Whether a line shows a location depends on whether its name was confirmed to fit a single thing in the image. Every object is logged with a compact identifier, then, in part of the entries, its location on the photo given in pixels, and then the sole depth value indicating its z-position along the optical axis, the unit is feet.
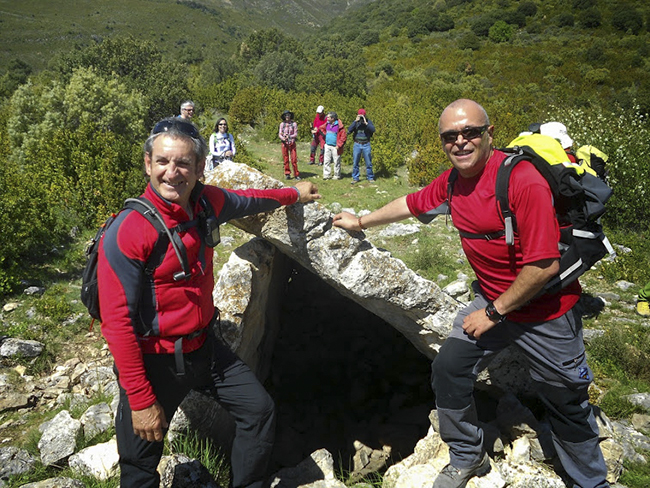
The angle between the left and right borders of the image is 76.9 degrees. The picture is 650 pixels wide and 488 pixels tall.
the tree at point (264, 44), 155.76
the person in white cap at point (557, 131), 15.85
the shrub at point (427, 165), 44.70
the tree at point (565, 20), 124.26
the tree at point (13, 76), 138.10
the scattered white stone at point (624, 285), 23.21
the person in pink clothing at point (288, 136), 43.65
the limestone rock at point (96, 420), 13.80
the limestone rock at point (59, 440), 12.93
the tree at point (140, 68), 100.63
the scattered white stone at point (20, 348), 18.16
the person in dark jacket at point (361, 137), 43.11
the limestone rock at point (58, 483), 11.21
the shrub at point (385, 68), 127.75
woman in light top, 35.70
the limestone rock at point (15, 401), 15.72
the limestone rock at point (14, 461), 12.31
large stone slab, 13.78
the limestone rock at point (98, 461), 12.12
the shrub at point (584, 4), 125.90
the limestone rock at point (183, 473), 11.36
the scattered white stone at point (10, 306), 21.43
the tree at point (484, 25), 133.49
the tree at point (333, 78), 107.76
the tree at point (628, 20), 110.63
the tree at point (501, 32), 127.24
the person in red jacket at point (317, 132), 48.17
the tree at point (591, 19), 119.34
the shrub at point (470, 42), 126.00
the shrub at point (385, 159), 49.29
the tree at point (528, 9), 135.23
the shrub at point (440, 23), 150.30
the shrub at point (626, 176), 30.91
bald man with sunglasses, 9.10
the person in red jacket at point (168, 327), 8.14
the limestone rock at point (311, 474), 12.98
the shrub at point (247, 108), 86.28
